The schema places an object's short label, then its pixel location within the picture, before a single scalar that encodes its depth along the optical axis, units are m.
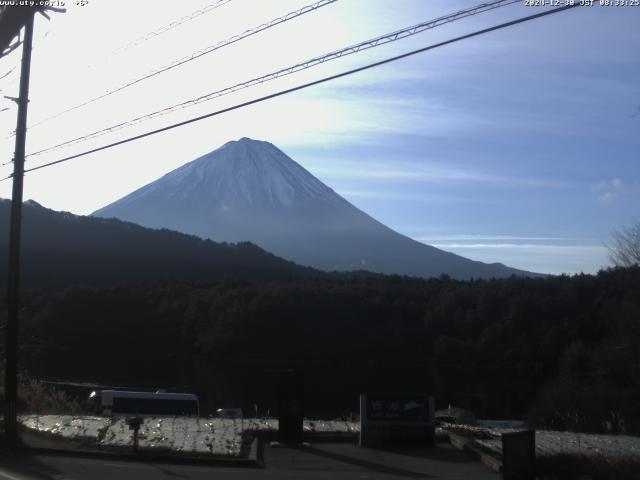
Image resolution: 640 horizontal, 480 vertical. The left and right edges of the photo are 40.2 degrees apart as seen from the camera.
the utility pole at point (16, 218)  15.73
